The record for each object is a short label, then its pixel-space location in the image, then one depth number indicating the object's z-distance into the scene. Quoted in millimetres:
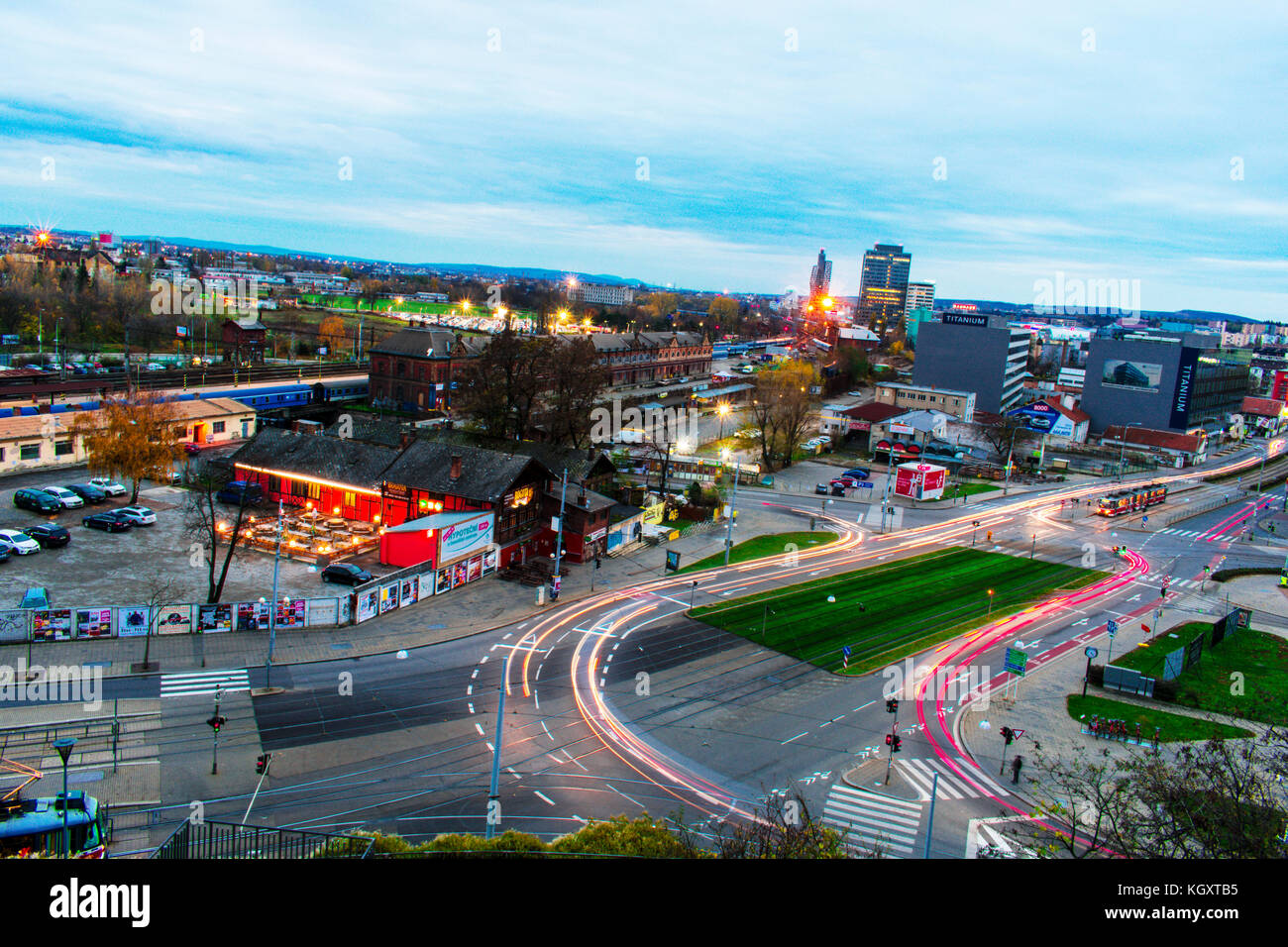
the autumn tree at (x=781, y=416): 81750
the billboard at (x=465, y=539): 43000
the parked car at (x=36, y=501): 47531
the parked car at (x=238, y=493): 53003
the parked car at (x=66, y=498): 48825
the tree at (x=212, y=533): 37031
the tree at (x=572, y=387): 66500
